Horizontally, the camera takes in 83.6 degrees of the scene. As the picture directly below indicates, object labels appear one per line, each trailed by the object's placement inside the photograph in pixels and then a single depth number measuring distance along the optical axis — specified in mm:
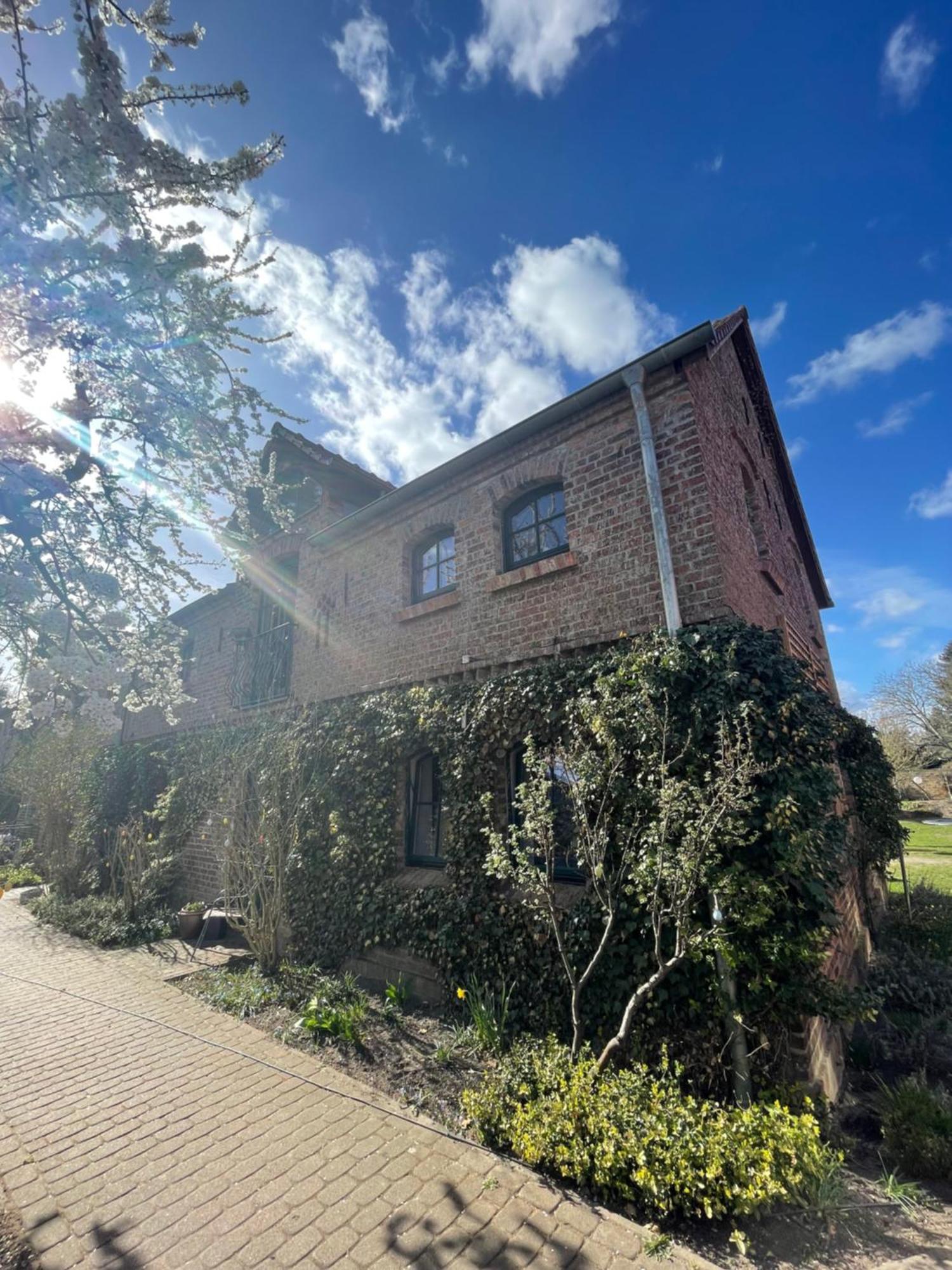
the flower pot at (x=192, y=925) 8258
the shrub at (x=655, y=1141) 2727
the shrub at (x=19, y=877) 13422
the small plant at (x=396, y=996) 5520
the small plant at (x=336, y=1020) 4742
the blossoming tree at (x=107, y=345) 3439
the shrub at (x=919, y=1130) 3367
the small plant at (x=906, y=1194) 3062
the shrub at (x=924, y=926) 7832
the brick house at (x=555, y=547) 5254
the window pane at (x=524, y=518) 6770
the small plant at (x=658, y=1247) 2535
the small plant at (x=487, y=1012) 4457
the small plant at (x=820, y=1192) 2816
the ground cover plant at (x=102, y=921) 8406
